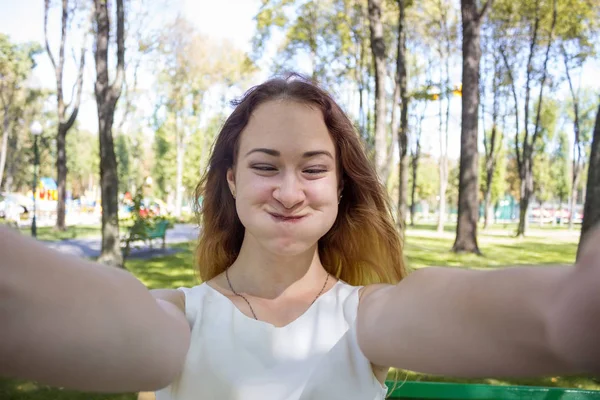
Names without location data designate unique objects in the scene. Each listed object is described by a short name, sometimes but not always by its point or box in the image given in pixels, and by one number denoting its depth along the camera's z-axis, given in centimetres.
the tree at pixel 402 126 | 1944
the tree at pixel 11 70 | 2809
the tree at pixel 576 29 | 2192
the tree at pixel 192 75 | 2492
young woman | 72
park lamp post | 1786
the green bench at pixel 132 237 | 1012
